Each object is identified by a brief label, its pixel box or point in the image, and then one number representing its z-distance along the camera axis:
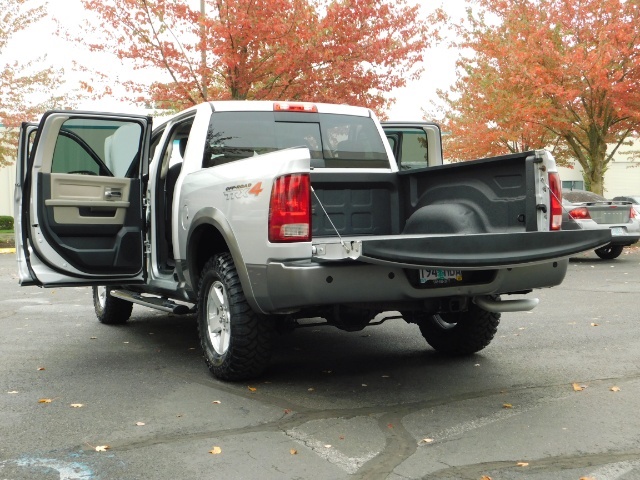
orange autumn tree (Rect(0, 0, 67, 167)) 23.95
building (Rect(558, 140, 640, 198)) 46.97
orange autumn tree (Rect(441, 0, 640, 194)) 19.70
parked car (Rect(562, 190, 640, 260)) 14.86
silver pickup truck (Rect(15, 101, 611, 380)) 4.69
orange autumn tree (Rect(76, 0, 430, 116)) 15.34
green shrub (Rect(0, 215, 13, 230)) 31.28
